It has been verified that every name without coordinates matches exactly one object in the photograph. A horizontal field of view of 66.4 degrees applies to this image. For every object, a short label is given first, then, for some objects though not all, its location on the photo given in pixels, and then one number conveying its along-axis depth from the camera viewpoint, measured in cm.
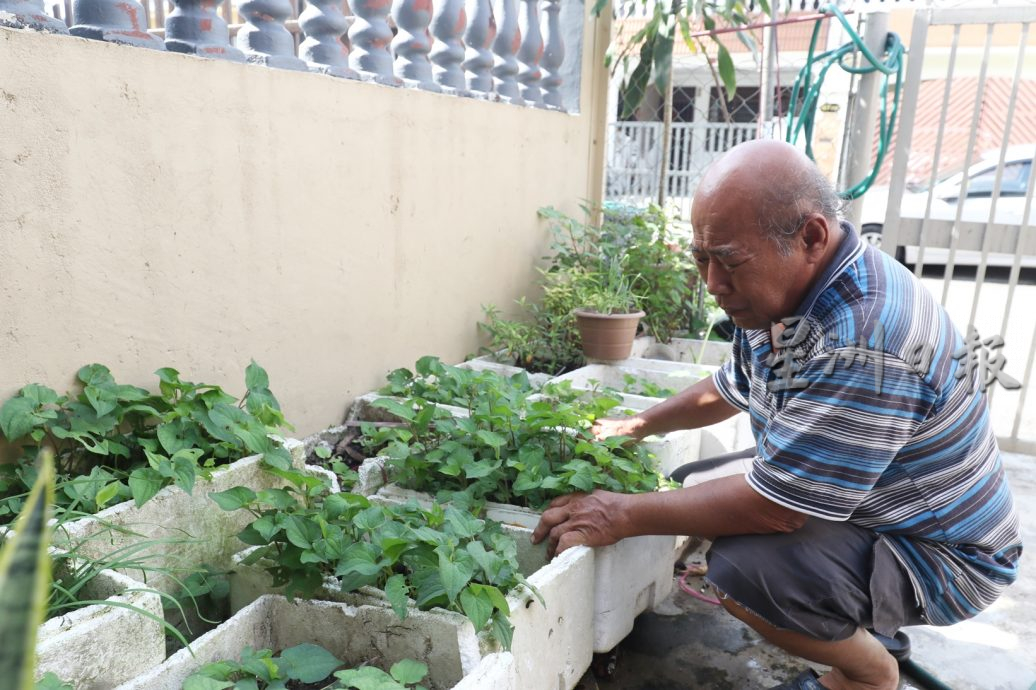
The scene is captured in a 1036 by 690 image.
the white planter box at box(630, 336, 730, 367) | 420
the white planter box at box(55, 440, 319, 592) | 175
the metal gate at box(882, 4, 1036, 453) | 363
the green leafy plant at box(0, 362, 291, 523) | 182
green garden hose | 334
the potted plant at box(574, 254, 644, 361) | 365
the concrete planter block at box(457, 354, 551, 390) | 348
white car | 890
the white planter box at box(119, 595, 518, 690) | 154
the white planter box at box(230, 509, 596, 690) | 164
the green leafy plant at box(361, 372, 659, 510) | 220
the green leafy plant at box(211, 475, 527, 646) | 158
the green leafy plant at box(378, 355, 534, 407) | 271
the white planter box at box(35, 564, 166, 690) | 141
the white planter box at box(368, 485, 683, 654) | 211
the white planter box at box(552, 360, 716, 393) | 351
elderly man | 171
